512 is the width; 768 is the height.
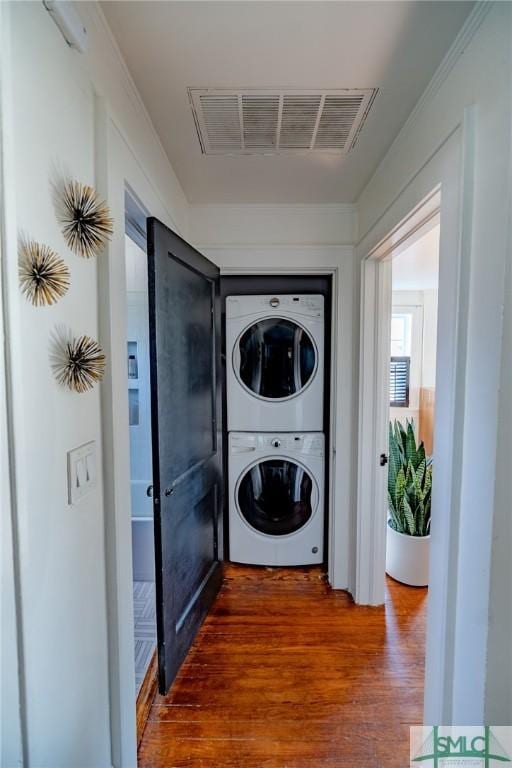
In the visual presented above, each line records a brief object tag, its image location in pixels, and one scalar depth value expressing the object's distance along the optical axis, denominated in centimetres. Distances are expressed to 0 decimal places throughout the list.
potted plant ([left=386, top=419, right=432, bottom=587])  209
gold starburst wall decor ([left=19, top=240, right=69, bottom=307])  66
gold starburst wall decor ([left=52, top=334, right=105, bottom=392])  78
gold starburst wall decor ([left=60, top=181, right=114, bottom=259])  79
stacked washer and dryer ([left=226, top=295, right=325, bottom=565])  214
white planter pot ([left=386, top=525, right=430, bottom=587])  209
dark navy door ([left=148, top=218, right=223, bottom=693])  132
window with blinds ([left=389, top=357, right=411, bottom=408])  364
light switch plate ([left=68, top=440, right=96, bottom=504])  82
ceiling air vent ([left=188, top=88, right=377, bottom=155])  114
